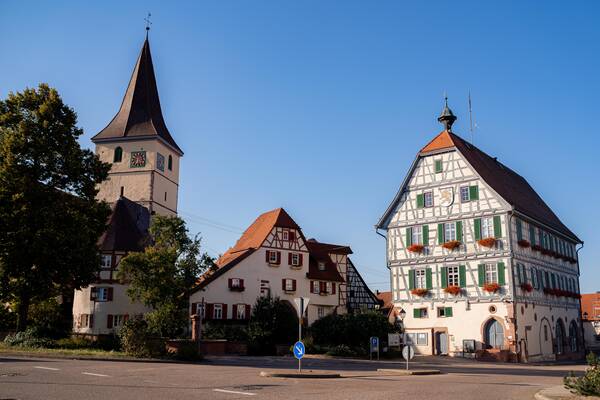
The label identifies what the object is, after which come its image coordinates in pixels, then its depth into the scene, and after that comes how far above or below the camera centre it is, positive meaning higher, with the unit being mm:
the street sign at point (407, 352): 20609 -909
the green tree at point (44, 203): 30781 +6309
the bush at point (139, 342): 25406 -717
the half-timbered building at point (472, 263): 36406 +3927
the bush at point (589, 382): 12373 -1159
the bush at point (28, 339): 28859 -706
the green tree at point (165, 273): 37969 +3224
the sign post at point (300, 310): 18328 +444
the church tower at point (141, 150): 63188 +18233
